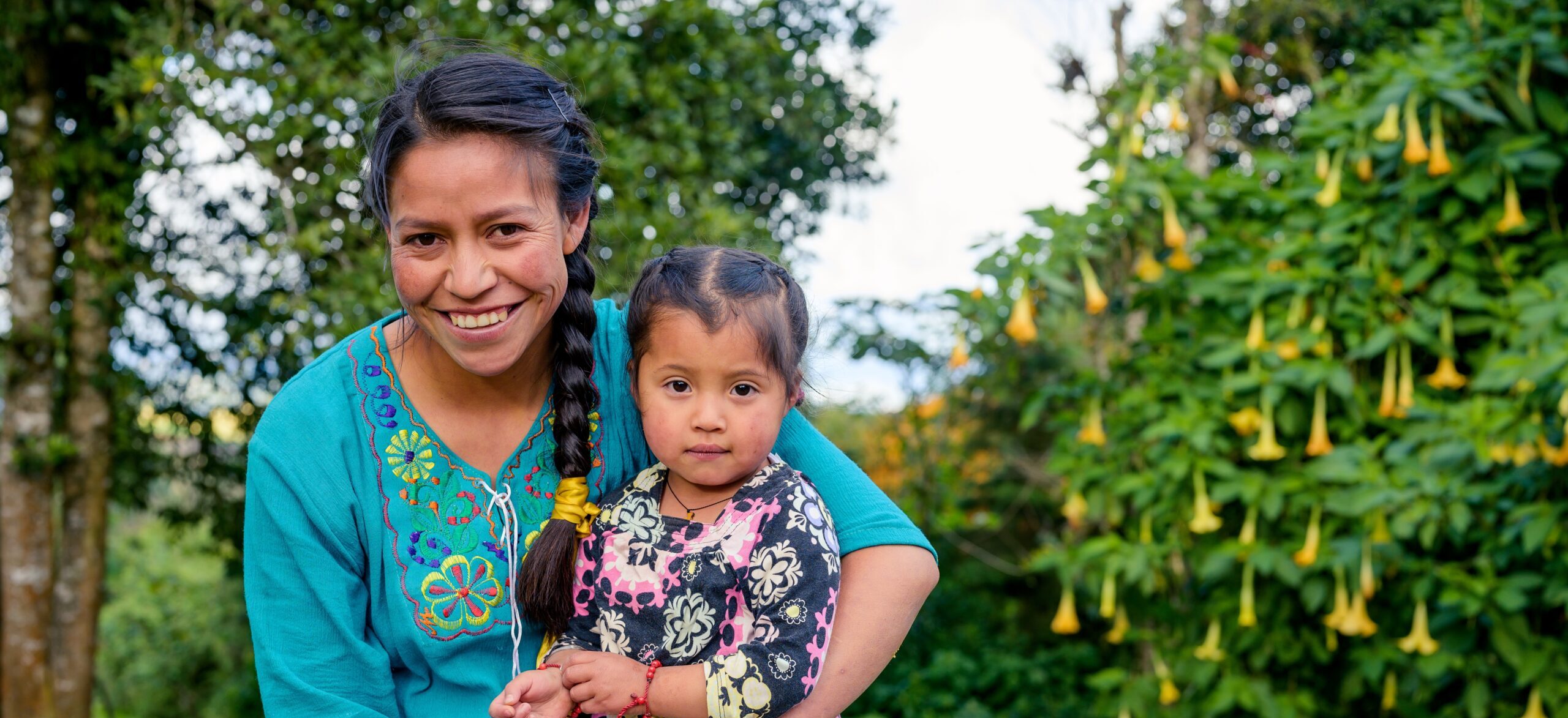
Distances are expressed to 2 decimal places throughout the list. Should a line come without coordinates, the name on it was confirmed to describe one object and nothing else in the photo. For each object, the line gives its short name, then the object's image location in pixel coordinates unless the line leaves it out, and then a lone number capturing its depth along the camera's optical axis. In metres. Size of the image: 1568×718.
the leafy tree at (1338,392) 3.46
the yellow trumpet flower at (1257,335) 3.84
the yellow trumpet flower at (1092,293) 3.88
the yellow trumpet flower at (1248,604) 3.86
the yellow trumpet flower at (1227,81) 4.41
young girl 1.54
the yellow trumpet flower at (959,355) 4.02
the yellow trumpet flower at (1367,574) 3.58
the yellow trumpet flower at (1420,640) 3.57
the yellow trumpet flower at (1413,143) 3.69
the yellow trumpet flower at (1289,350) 3.80
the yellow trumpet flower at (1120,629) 4.14
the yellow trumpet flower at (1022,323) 3.89
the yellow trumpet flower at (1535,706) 3.38
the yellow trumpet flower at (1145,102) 4.18
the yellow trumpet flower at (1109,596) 4.02
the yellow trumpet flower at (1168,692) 4.07
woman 1.55
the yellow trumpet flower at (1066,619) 4.35
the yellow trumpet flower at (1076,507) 4.12
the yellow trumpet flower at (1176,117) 4.21
